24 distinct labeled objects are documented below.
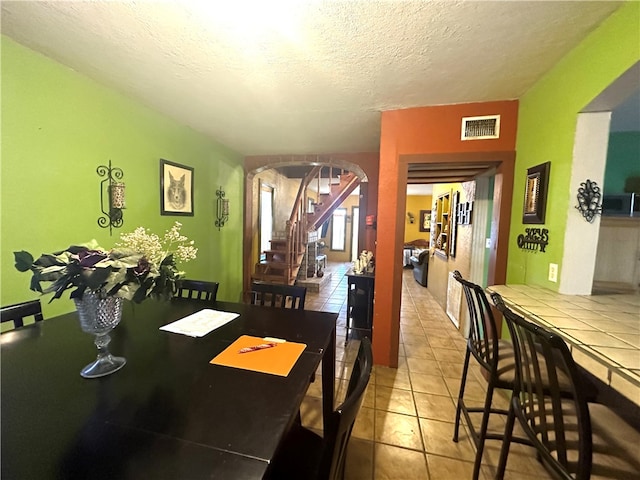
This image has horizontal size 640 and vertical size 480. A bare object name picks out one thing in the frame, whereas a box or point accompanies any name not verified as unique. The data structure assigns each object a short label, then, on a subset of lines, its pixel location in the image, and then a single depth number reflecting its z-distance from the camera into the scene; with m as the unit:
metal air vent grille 2.20
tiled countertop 0.77
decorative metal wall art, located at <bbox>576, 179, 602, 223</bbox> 1.48
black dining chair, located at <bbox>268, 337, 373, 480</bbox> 0.64
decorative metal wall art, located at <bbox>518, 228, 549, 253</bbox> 1.75
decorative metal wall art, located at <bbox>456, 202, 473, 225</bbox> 3.22
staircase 4.70
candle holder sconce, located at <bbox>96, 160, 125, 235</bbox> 2.08
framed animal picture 2.66
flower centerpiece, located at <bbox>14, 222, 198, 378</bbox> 0.90
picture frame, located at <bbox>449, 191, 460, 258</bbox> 3.83
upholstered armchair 5.78
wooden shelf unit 4.33
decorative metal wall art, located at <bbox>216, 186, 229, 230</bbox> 3.58
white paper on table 1.34
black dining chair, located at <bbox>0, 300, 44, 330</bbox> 1.27
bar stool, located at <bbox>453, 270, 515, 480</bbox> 1.30
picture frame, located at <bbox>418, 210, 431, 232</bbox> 8.43
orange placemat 1.02
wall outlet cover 1.62
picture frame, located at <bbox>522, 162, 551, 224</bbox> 1.75
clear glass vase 0.96
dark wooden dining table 0.60
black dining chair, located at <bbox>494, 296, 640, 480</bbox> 0.76
